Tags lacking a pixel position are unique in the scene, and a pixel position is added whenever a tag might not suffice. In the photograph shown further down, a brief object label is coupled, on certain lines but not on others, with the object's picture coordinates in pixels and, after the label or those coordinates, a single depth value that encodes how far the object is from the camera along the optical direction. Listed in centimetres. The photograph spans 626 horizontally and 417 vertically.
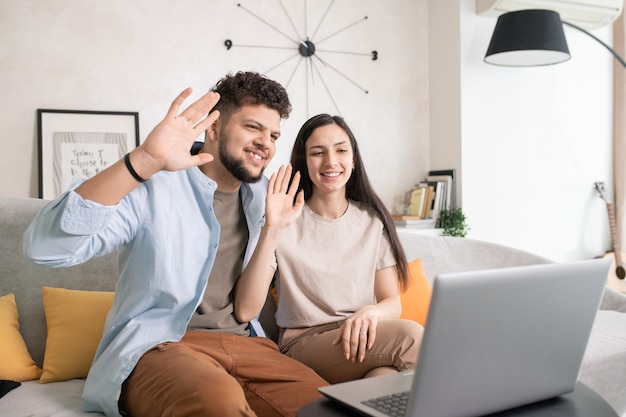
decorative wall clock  373
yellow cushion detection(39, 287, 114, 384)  183
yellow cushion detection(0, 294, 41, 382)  180
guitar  414
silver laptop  89
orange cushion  229
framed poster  320
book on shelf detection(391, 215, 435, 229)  383
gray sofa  186
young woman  178
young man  131
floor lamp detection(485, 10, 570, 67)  347
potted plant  383
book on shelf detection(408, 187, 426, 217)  392
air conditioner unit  386
